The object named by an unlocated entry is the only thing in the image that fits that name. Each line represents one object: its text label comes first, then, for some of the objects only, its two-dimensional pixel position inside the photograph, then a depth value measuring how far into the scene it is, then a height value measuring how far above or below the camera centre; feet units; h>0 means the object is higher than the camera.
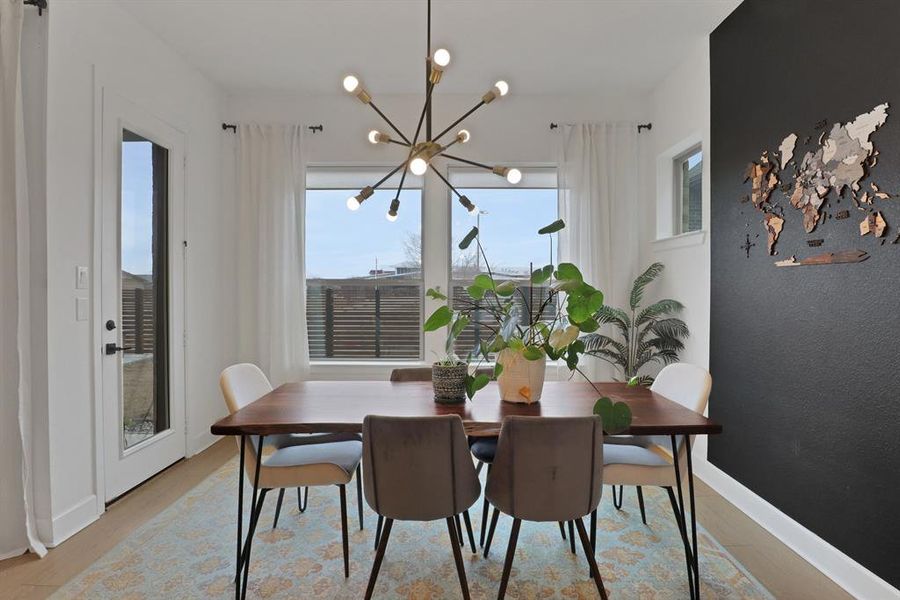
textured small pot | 6.47 -1.16
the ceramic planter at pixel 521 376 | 6.38 -1.05
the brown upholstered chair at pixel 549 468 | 5.02 -1.85
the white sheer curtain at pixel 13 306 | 6.72 -0.09
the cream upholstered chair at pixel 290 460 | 6.31 -2.25
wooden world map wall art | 6.13 +1.75
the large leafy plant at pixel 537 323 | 5.84 -0.31
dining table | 5.47 -1.44
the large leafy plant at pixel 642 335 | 10.98 -0.89
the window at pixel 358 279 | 13.58 +0.59
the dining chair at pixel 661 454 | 6.32 -2.23
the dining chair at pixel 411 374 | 8.44 -1.37
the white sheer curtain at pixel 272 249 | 12.68 +1.35
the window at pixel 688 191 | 11.19 +2.65
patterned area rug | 6.23 -3.82
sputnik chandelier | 5.95 +2.44
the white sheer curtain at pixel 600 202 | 12.67 +2.60
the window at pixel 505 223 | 13.41 +2.16
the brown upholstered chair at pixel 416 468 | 5.05 -1.86
